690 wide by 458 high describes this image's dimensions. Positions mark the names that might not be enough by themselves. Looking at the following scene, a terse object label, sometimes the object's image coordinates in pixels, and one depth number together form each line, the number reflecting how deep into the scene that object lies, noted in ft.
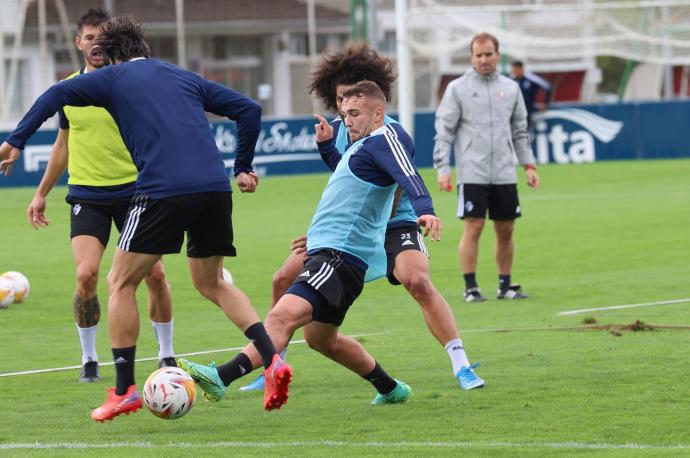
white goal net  223.51
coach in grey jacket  80.48
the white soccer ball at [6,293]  82.79
